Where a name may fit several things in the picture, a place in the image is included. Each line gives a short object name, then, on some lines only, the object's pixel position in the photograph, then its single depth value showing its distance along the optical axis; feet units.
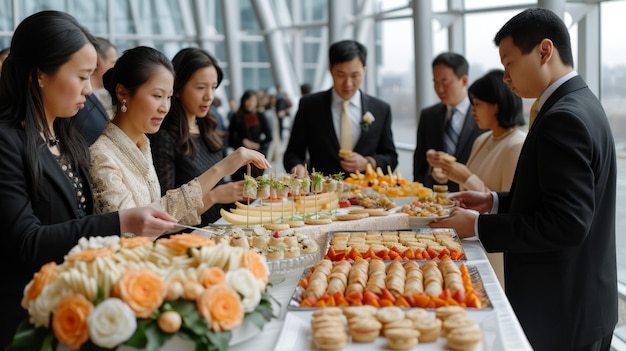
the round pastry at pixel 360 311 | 5.72
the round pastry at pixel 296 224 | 10.00
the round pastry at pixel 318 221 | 10.29
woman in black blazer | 6.61
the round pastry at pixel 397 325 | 5.45
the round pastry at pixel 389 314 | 5.63
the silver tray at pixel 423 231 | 9.11
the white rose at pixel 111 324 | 4.72
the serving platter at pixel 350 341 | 5.44
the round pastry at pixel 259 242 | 7.79
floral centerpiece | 4.78
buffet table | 5.50
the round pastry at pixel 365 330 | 5.46
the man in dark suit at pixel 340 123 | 16.25
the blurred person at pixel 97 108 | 13.55
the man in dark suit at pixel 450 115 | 15.81
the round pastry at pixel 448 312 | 5.76
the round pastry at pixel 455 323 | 5.48
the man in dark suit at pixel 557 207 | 7.50
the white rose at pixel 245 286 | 5.20
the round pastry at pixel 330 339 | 5.34
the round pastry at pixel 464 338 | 5.27
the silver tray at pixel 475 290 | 6.11
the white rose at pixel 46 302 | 4.94
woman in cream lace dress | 8.78
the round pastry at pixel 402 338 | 5.31
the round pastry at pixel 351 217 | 10.77
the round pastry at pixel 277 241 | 7.75
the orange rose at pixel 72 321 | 4.77
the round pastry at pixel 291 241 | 7.85
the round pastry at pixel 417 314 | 5.68
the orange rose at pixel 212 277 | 5.13
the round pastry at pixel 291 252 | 7.58
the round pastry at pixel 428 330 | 5.46
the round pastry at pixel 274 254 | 7.43
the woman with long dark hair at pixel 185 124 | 11.76
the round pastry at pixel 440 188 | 13.43
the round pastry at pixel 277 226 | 9.68
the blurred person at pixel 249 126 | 35.88
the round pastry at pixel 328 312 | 5.78
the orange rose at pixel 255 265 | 5.45
